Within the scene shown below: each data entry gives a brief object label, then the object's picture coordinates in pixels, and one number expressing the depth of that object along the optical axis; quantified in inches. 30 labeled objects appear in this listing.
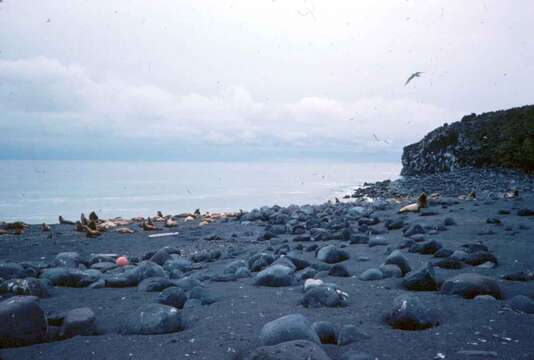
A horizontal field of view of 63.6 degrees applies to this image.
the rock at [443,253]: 150.4
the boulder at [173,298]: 104.7
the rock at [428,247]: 164.4
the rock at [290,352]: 63.4
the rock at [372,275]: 126.6
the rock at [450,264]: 135.3
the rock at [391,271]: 127.3
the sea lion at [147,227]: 330.2
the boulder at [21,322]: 79.6
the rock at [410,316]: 82.4
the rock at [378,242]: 194.9
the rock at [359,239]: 207.3
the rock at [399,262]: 132.9
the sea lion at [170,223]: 351.9
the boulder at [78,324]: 84.9
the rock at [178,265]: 164.2
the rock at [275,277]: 125.7
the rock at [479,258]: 138.2
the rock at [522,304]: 86.4
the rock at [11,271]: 141.0
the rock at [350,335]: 76.6
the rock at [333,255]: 164.9
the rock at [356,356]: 67.4
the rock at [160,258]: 176.9
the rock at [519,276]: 116.2
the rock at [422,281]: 109.8
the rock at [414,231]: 213.0
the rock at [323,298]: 99.7
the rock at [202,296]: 107.2
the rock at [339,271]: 135.7
